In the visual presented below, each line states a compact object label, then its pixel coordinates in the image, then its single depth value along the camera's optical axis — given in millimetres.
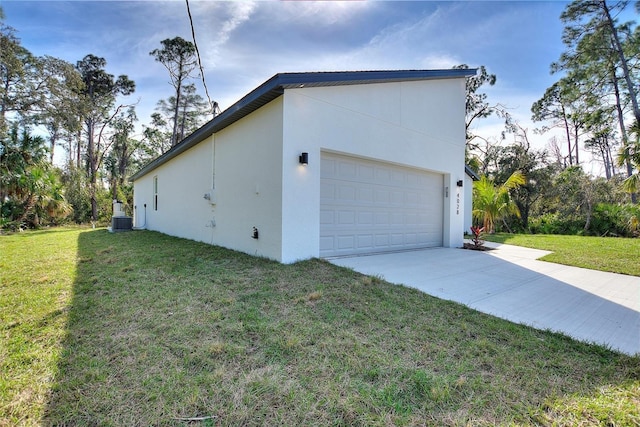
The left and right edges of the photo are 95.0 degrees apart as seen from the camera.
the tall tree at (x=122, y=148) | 24109
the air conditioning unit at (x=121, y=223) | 12211
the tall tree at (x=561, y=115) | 20639
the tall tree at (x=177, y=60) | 19828
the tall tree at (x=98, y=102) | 20766
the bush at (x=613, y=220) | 12406
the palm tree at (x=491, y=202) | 12383
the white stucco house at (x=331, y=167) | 5368
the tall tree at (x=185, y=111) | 22969
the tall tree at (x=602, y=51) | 14203
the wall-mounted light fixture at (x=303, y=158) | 5363
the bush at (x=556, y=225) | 15039
